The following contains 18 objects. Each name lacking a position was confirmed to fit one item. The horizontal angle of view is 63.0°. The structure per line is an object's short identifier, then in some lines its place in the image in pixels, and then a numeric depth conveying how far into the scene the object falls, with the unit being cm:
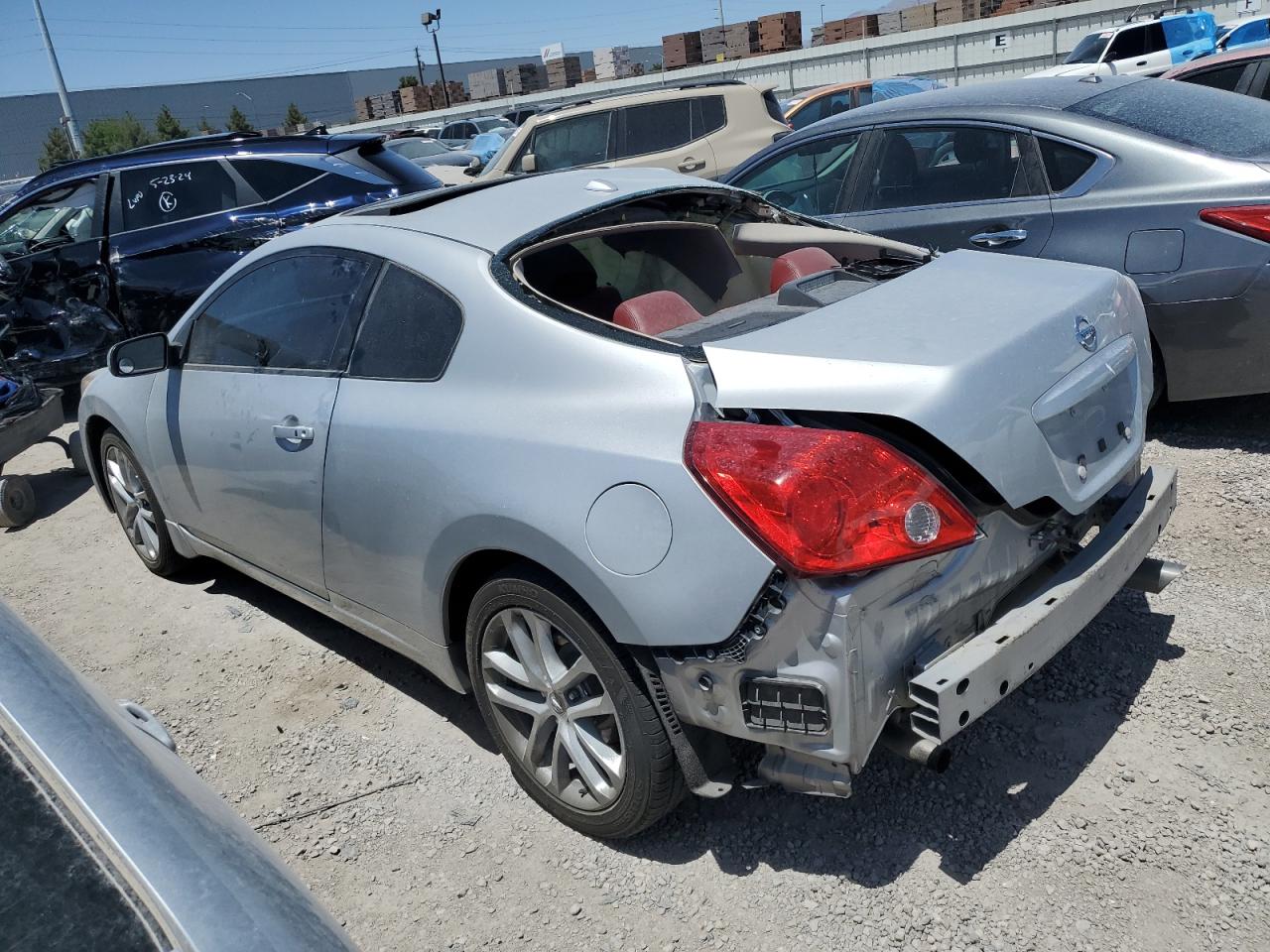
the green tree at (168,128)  4662
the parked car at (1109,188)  409
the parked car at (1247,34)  1725
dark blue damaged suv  716
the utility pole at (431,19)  5375
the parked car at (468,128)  3012
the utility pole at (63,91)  3238
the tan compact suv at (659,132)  1102
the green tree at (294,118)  5540
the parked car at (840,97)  1605
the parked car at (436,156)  1881
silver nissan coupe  214
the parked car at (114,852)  129
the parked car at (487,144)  2309
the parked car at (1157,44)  1930
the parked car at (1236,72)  763
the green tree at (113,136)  4550
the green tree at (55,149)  4656
